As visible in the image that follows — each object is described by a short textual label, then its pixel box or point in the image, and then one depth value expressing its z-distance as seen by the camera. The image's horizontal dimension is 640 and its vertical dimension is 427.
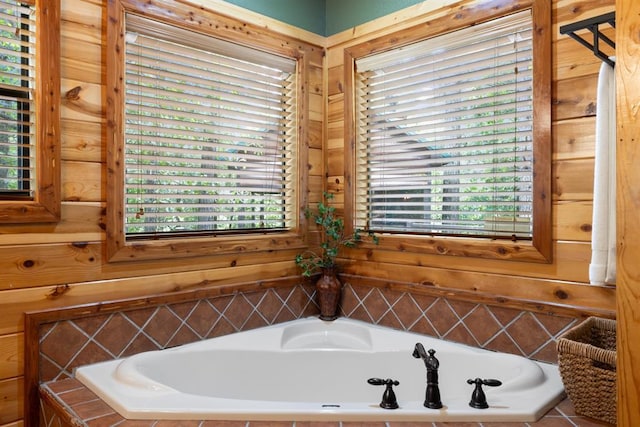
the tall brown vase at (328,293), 2.68
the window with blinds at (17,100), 1.77
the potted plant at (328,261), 2.68
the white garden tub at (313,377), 1.50
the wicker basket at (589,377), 1.45
